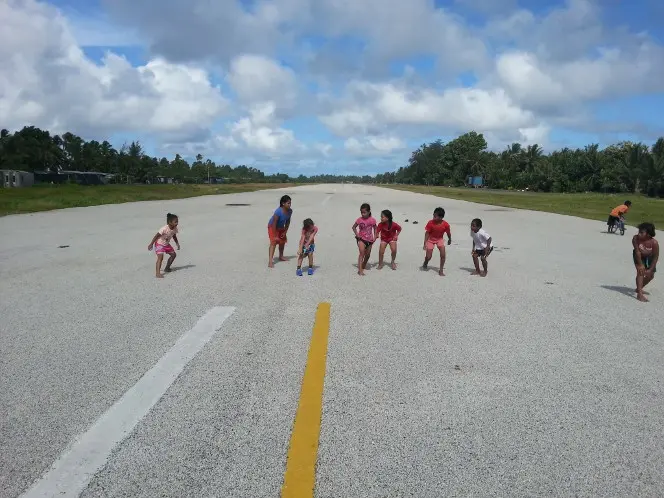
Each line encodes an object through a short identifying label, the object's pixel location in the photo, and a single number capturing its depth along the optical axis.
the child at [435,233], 10.12
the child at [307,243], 9.69
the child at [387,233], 10.30
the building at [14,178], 56.06
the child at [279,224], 10.38
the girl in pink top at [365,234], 9.89
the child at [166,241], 9.30
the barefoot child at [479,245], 9.66
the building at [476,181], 110.50
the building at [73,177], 76.06
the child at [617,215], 18.15
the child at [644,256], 7.83
